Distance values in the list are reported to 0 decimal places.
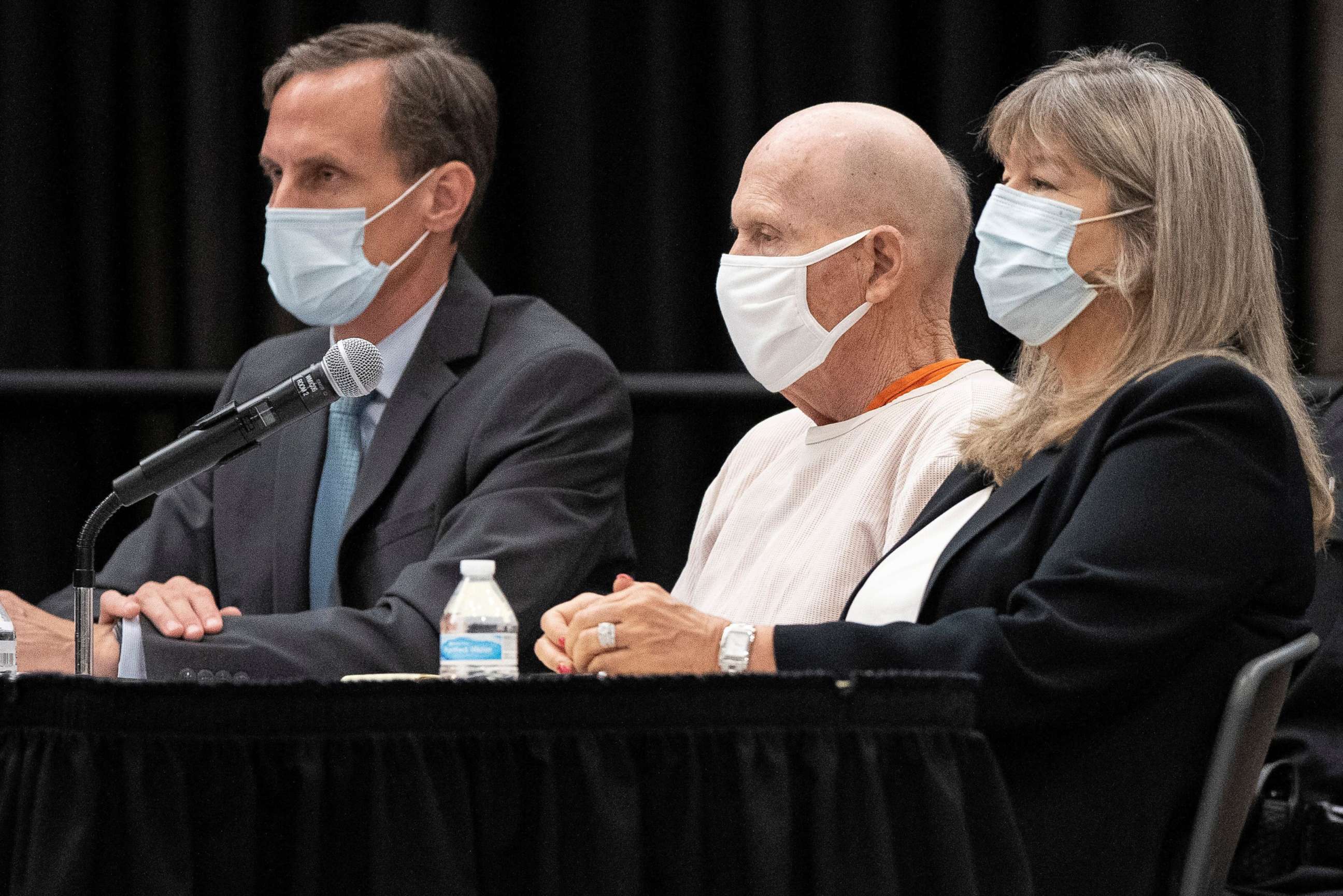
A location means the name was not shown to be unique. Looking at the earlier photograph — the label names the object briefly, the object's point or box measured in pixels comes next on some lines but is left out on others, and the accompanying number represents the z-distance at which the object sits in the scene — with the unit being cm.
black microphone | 627
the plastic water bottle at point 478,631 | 623
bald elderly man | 659
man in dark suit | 674
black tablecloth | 540
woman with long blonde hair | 622
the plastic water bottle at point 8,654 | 634
